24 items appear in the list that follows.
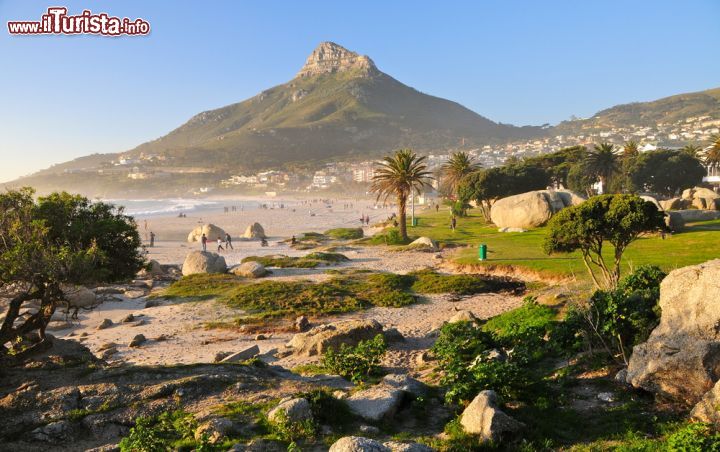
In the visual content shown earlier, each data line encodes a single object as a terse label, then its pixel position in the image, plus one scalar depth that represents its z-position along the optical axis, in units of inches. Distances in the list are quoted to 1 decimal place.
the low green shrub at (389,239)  1963.3
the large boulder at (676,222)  1363.2
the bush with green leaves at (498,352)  413.7
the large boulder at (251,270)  1381.6
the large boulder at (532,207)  1793.8
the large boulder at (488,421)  342.3
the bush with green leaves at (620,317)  460.4
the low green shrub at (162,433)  314.5
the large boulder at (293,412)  367.6
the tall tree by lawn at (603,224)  598.2
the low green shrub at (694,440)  283.1
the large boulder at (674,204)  1940.2
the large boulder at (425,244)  1726.7
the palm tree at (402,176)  1902.1
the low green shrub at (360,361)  537.3
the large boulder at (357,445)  298.5
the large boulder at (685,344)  363.3
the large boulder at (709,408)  327.0
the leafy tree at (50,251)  428.1
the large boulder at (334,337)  685.4
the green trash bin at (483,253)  1318.9
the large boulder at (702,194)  1994.3
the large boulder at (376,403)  393.1
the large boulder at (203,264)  1450.5
